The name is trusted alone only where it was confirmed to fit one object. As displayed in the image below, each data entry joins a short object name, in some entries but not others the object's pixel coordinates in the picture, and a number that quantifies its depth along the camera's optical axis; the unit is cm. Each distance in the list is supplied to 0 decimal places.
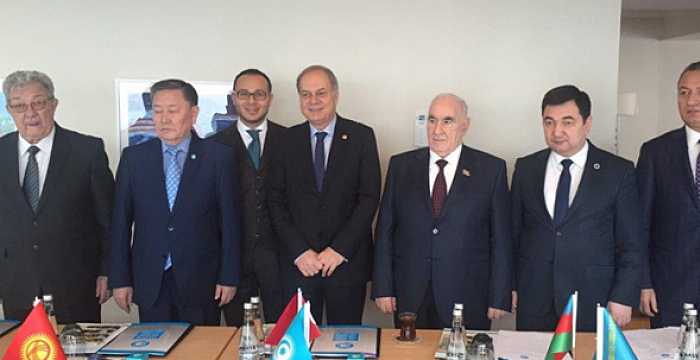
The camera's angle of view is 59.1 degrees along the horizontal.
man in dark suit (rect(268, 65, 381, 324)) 314
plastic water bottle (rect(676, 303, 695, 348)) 198
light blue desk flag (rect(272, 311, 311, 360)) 175
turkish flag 201
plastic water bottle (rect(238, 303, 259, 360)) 204
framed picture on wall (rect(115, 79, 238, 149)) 405
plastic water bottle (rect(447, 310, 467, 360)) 205
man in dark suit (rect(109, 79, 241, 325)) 292
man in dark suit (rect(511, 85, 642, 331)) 282
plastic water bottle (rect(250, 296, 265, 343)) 207
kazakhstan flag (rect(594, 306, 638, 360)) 170
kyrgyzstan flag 180
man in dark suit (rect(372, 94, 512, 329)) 293
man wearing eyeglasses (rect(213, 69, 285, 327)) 337
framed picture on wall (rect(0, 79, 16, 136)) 413
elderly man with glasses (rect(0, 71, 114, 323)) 300
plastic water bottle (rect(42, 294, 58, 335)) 208
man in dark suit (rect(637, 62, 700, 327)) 297
